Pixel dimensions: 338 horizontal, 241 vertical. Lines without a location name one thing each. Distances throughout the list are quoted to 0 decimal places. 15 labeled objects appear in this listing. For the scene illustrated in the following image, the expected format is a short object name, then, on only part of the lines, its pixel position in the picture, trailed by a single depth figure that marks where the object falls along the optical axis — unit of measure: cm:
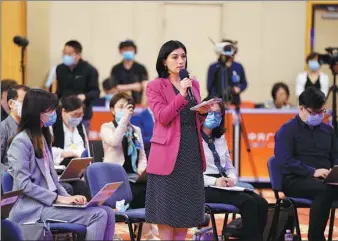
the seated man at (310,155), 1289
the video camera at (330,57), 1635
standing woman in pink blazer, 1045
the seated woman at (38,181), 1050
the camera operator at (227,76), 1730
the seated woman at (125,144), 1407
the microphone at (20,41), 1864
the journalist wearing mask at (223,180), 1226
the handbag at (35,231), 965
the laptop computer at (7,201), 892
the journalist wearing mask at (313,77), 2138
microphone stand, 1863
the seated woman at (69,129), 1488
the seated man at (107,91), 2054
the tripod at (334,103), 1628
